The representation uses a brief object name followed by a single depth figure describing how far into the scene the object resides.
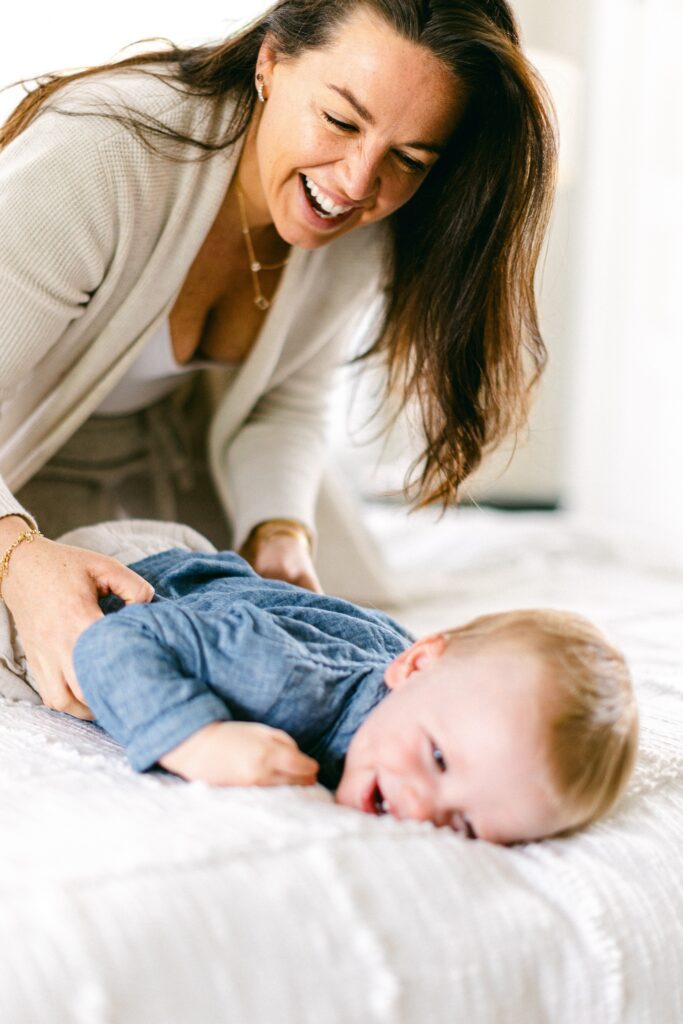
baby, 0.77
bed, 0.60
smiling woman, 1.12
